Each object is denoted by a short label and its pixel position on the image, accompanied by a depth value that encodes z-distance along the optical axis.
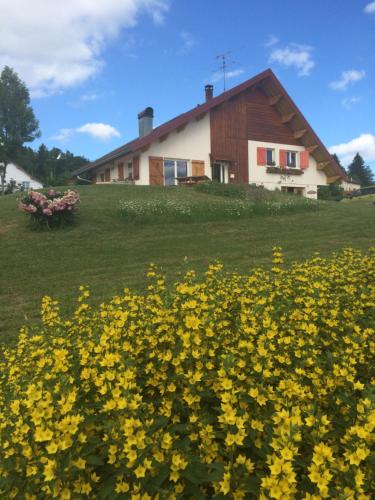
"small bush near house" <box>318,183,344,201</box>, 30.66
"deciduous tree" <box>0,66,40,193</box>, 47.81
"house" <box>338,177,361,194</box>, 58.33
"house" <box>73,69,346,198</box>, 21.75
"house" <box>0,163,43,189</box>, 48.44
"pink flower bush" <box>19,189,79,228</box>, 11.32
